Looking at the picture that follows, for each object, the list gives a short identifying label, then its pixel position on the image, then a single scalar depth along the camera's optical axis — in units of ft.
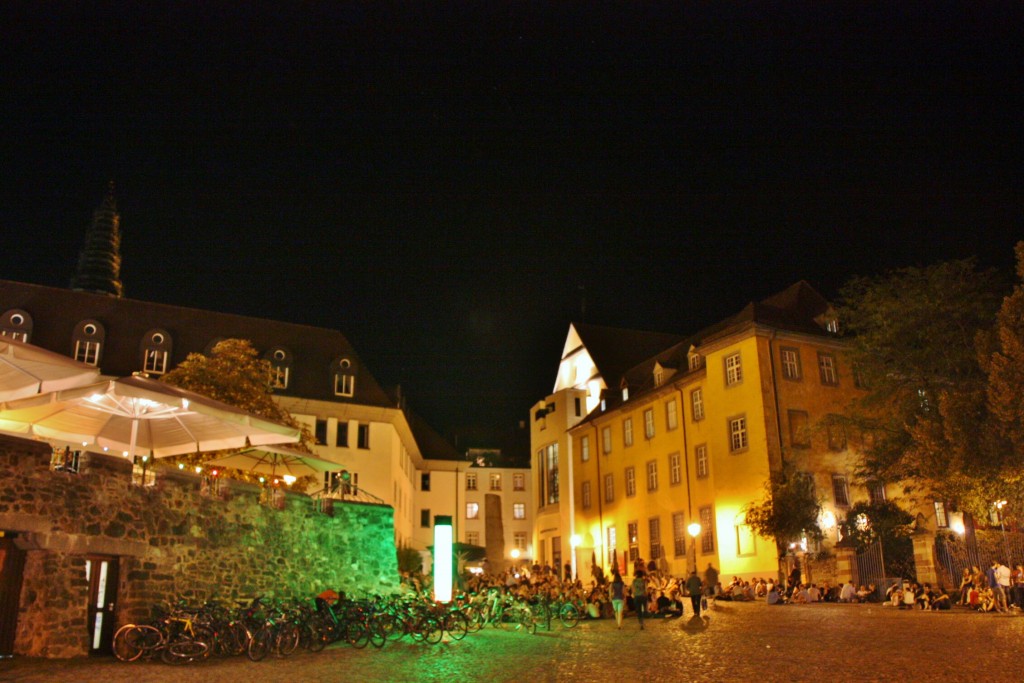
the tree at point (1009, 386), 76.23
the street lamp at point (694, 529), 119.03
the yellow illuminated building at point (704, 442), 111.65
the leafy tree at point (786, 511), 103.04
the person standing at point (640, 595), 69.41
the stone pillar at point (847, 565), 93.40
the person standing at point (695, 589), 75.31
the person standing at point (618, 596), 71.26
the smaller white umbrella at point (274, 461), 74.28
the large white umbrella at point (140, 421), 49.14
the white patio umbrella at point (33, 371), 43.34
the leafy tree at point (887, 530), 95.25
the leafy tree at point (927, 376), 82.28
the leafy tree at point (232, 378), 90.84
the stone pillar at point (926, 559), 83.41
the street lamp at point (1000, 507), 83.80
